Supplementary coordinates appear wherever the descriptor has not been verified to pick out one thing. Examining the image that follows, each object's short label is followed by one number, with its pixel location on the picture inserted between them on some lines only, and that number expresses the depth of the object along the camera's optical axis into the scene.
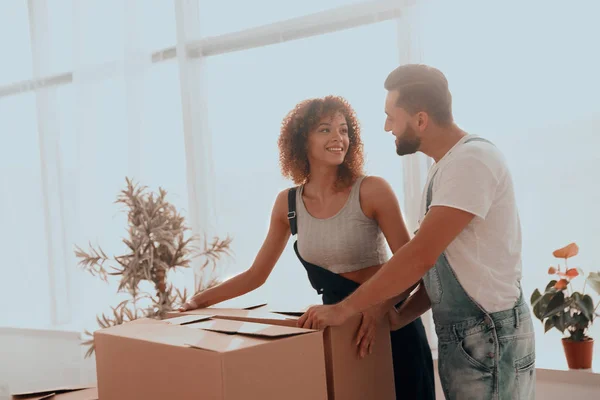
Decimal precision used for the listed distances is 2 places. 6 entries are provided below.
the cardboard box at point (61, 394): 1.69
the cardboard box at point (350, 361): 1.34
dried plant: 2.49
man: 1.39
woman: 1.72
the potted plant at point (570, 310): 2.19
